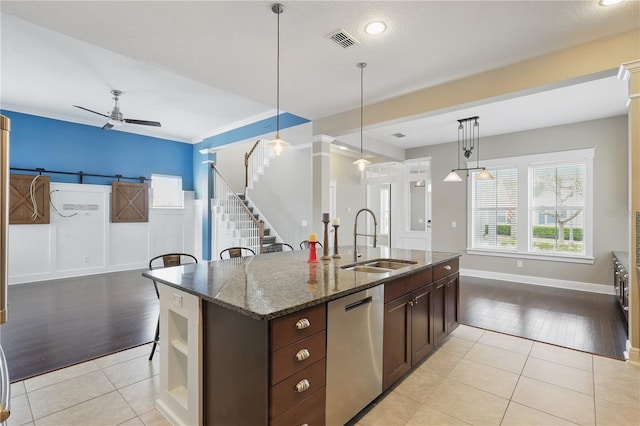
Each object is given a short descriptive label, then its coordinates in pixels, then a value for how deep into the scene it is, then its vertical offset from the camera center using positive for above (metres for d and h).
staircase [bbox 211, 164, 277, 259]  6.78 -0.22
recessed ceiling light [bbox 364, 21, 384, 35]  2.67 +1.63
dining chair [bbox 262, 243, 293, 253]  6.72 -0.75
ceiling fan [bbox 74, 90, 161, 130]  4.97 +1.53
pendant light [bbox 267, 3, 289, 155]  2.46 +1.59
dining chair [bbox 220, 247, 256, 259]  3.56 -0.44
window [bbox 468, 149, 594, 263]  5.59 +0.14
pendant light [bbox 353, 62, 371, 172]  3.41 +1.61
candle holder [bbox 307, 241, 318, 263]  2.77 -0.35
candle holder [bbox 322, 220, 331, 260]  2.96 -0.31
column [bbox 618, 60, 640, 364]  2.78 +0.13
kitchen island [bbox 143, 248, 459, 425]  1.52 -0.69
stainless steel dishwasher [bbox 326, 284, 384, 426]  1.83 -0.87
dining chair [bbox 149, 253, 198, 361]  2.89 -0.46
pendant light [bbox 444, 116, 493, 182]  5.29 +1.60
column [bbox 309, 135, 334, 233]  5.24 +0.60
